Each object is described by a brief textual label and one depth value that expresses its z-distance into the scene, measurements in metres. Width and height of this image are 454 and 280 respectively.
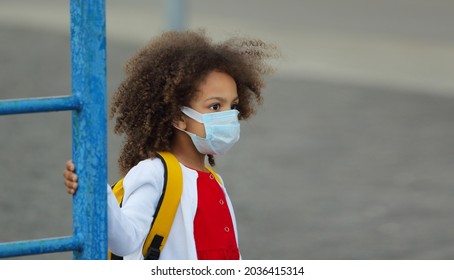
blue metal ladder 6.00
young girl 6.61
